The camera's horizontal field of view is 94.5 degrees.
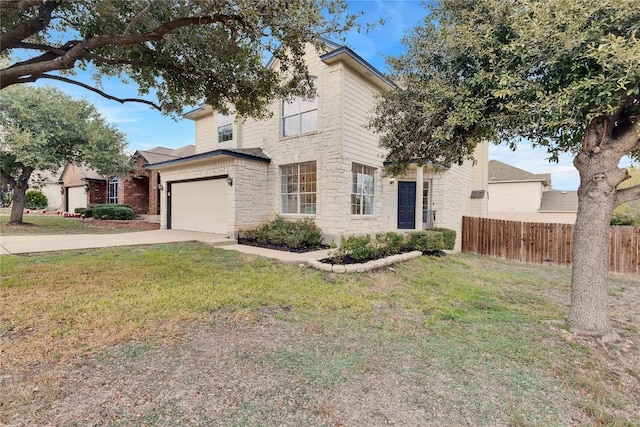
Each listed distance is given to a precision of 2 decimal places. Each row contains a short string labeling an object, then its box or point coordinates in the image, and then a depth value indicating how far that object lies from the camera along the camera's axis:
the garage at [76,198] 25.09
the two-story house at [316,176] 10.23
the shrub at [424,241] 10.44
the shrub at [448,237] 11.77
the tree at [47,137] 12.54
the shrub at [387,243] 9.05
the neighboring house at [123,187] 20.64
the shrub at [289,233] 9.95
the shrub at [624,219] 11.98
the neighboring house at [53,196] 32.25
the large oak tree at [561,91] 3.48
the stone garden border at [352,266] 7.02
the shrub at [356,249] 7.91
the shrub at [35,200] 28.91
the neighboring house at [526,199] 19.94
